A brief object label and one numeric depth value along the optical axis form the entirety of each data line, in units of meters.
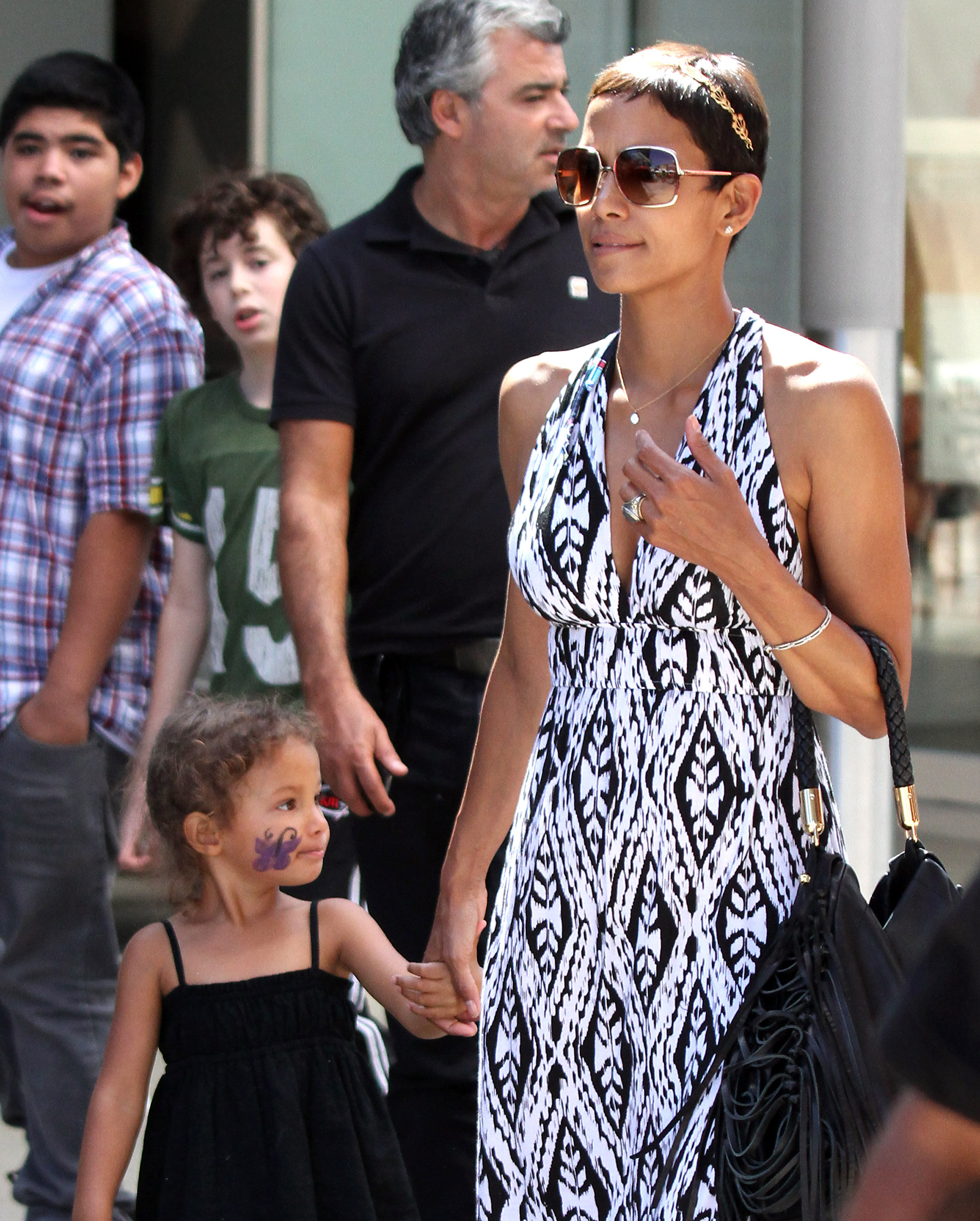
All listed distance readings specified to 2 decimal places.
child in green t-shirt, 7.12
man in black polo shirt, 6.36
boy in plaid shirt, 7.16
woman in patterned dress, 3.91
